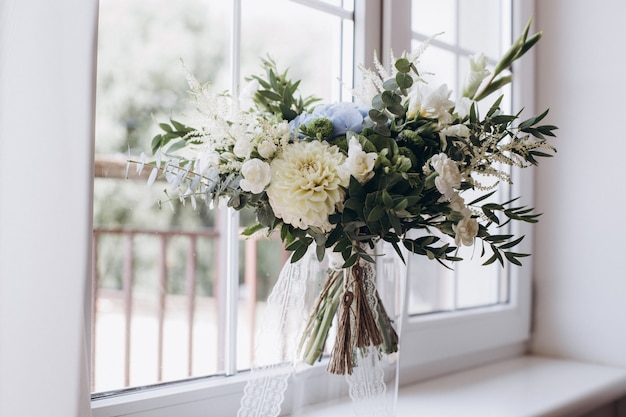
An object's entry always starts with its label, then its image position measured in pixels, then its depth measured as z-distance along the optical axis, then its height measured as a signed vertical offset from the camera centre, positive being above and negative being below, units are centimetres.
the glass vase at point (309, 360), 95 -24
